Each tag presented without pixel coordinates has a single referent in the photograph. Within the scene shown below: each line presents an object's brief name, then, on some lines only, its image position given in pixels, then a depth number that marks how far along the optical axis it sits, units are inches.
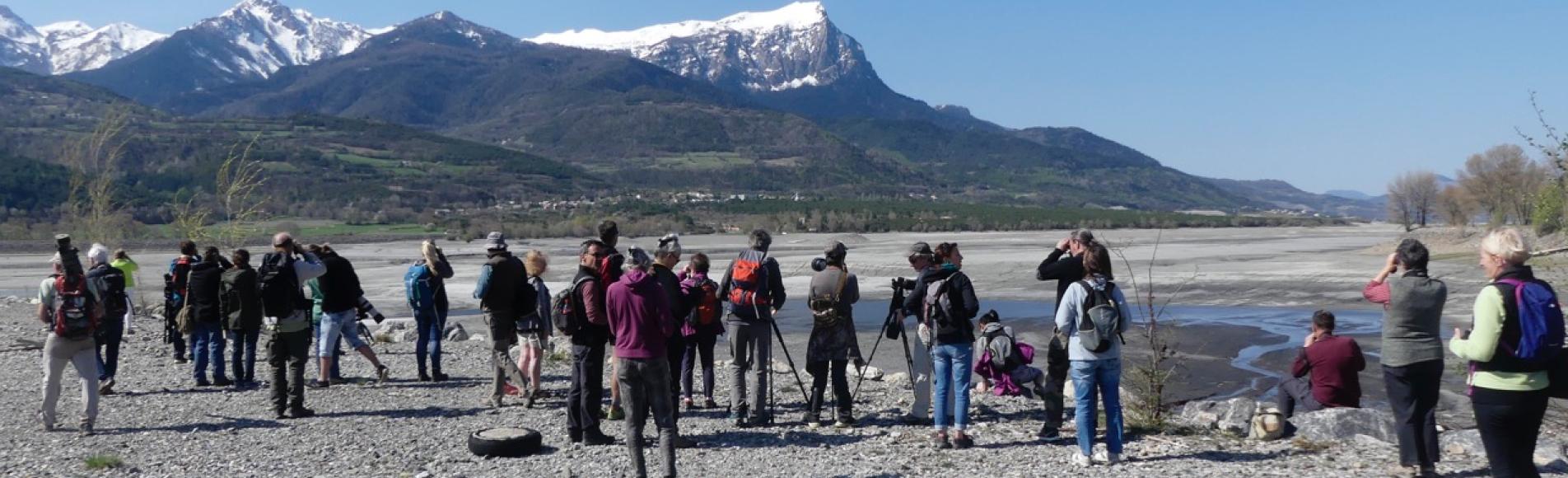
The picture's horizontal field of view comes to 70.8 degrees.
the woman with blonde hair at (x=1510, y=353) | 206.8
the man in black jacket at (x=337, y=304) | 437.7
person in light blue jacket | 283.9
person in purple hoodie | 275.0
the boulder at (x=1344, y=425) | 326.6
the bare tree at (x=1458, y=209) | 2534.4
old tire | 321.4
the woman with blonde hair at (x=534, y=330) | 404.5
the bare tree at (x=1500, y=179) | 2276.1
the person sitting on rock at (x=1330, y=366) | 361.7
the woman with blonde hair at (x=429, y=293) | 452.4
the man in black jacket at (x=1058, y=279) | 332.8
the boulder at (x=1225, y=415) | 348.8
